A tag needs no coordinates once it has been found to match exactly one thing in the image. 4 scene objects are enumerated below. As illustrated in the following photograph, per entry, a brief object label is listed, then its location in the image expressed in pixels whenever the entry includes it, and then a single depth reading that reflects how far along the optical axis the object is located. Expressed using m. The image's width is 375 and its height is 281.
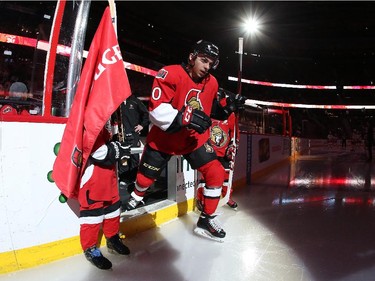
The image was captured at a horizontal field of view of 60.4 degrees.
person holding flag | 1.71
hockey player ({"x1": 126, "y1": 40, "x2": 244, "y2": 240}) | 2.10
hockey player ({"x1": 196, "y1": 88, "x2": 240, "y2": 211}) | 3.43
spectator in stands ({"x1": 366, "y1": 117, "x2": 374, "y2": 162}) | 10.87
